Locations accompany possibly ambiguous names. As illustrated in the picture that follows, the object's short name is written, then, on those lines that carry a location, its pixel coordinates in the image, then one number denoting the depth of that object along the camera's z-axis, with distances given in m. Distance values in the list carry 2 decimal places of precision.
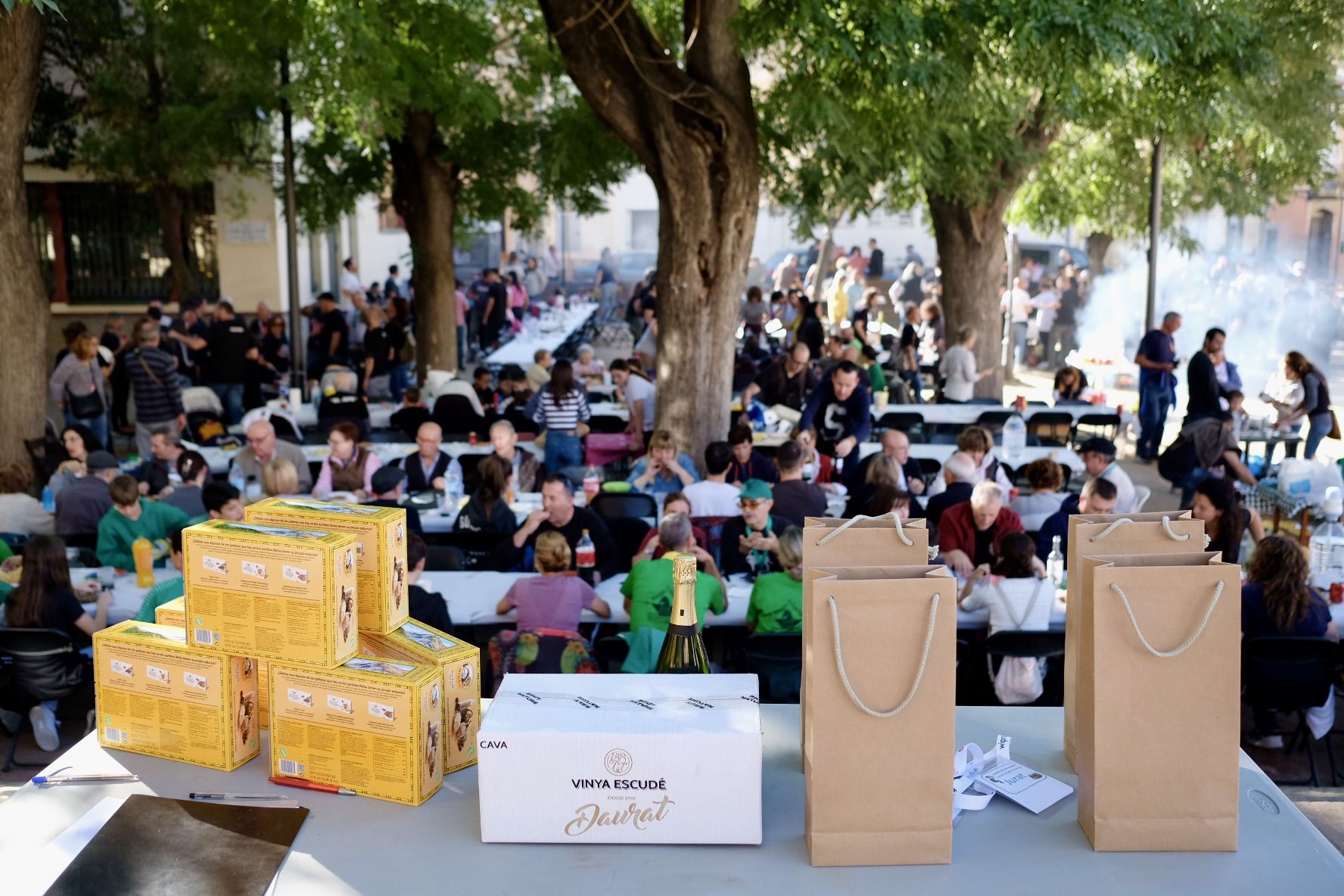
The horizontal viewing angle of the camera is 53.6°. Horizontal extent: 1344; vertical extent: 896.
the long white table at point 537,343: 17.80
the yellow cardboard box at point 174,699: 2.99
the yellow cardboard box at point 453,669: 2.99
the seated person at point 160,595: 6.03
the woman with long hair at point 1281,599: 6.24
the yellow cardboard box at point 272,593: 2.82
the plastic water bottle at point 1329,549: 7.09
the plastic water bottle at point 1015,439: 10.62
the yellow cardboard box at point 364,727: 2.83
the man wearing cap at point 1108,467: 8.51
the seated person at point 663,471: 9.23
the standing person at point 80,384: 12.85
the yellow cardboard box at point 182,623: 3.12
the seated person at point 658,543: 7.11
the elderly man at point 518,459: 9.28
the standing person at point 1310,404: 11.79
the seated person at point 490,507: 8.16
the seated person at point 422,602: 6.02
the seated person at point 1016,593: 6.50
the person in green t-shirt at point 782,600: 6.36
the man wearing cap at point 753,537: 7.37
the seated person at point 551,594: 6.38
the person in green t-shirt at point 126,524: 7.62
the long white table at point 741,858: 2.48
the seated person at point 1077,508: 7.44
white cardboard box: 2.59
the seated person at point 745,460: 9.42
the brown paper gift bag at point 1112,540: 3.04
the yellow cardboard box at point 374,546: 3.02
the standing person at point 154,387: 12.10
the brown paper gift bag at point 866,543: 2.98
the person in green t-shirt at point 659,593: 6.28
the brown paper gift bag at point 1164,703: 2.54
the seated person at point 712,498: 8.46
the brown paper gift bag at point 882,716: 2.46
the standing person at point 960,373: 13.66
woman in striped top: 10.59
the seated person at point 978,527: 7.49
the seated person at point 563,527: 7.46
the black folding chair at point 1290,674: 6.11
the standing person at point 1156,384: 13.91
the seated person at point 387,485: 8.57
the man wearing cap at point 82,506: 8.27
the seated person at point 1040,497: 8.35
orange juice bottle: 6.91
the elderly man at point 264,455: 9.34
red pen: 2.88
